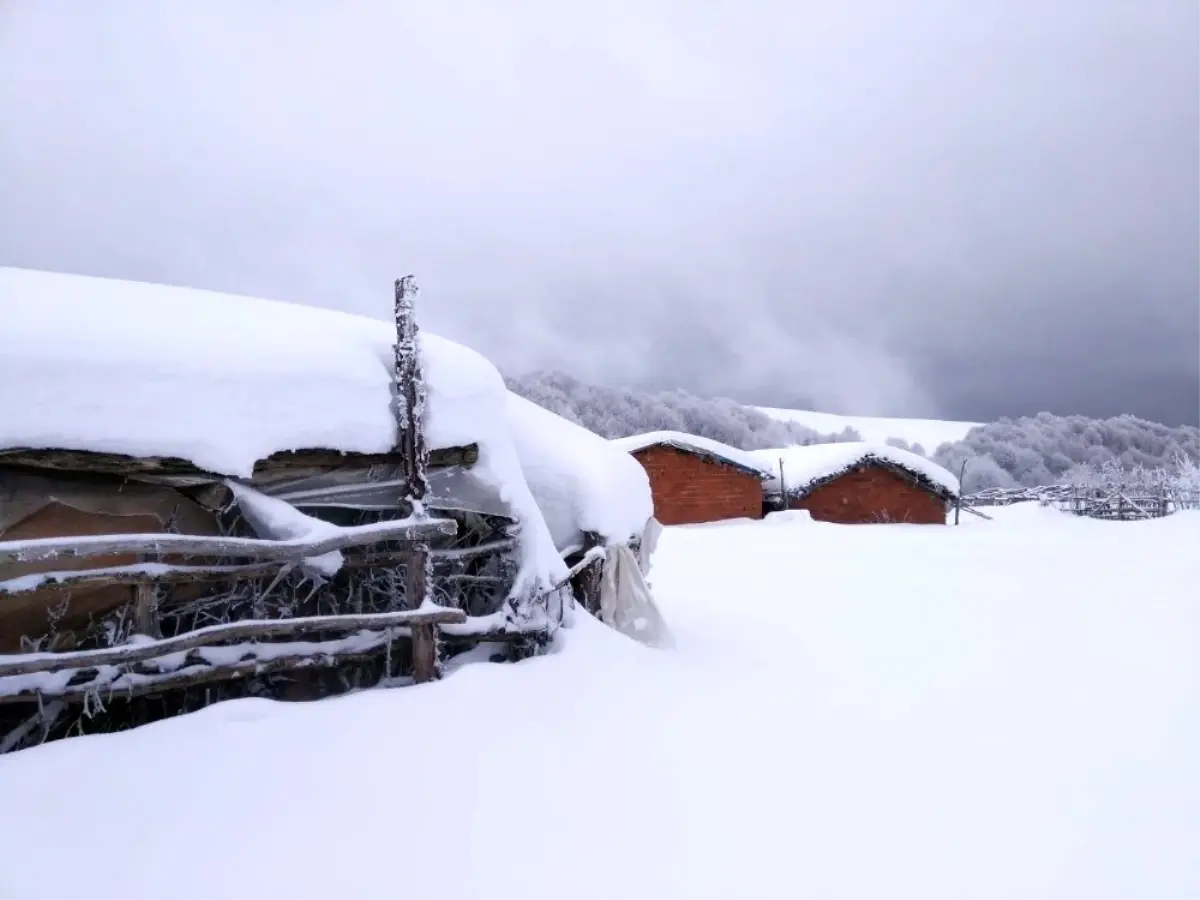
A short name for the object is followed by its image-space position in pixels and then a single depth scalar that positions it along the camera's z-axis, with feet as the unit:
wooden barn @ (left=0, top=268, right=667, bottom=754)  10.85
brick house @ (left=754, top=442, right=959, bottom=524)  85.97
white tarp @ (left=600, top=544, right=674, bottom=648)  21.31
